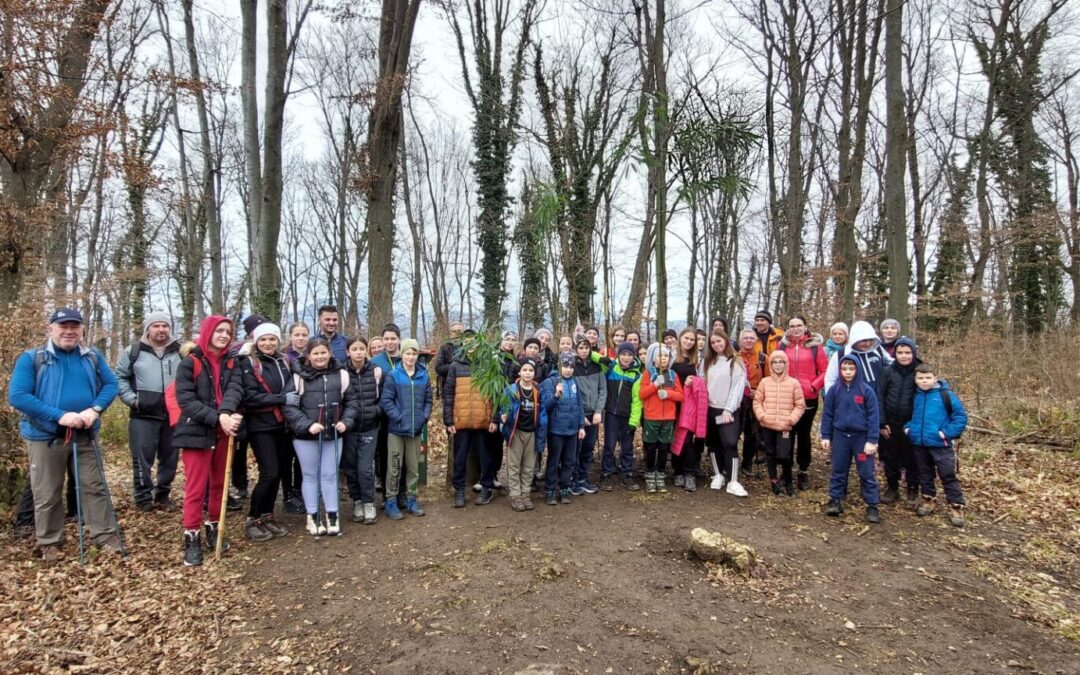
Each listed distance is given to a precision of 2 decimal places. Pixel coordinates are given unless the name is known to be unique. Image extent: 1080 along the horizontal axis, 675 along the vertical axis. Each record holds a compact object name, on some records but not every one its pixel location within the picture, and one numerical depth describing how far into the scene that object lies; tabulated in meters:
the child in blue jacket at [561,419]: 6.03
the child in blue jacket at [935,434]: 5.55
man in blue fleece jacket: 4.43
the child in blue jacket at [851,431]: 5.55
